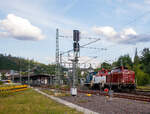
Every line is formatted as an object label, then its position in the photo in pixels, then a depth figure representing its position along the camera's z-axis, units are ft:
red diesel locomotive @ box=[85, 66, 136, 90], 90.58
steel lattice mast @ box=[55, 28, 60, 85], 94.31
